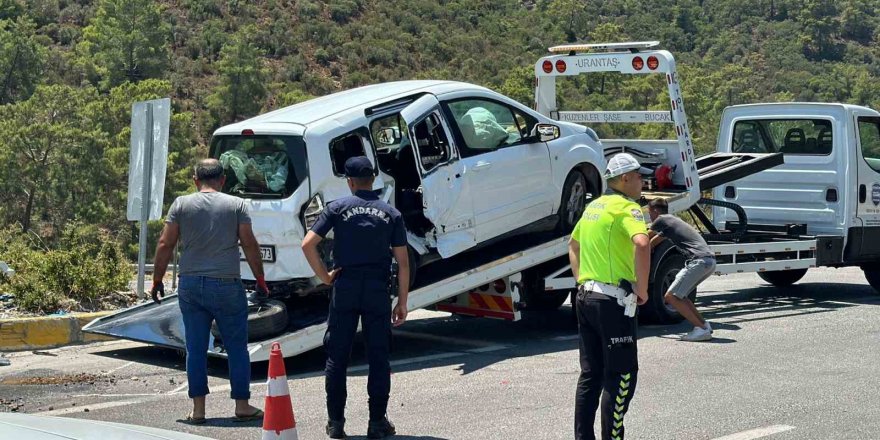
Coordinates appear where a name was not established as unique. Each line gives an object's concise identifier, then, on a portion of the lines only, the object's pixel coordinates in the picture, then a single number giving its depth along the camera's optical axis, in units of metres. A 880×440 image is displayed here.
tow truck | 9.41
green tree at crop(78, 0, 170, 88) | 45.06
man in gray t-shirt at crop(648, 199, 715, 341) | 10.64
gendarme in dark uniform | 6.72
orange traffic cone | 5.90
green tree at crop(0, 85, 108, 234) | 32.44
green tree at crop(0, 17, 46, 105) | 43.25
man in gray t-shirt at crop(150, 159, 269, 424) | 7.17
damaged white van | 9.08
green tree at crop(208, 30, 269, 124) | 44.34
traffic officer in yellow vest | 5.95
